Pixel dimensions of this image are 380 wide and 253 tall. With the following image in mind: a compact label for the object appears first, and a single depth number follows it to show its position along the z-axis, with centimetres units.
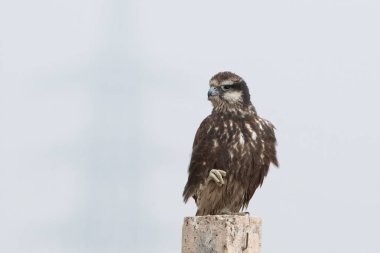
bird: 1730
